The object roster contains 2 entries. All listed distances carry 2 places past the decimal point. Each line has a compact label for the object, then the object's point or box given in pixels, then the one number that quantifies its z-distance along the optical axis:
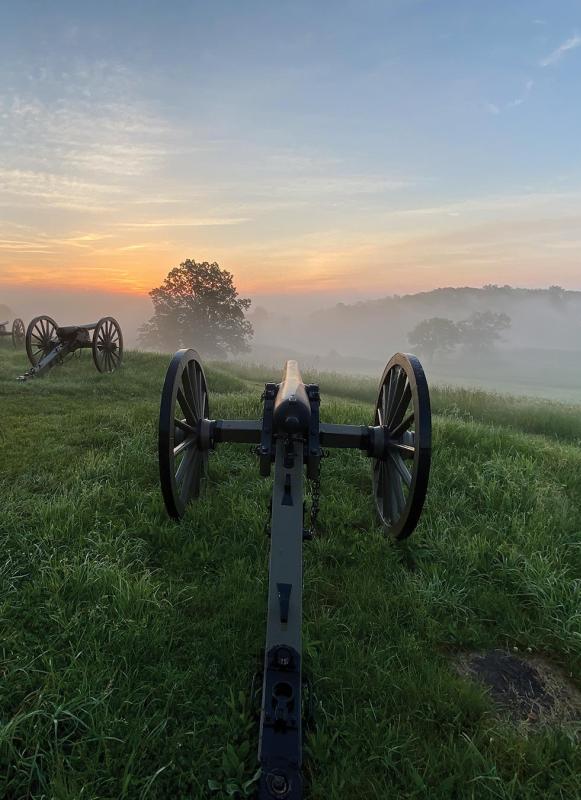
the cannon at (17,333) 18.06
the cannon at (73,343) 11.84
